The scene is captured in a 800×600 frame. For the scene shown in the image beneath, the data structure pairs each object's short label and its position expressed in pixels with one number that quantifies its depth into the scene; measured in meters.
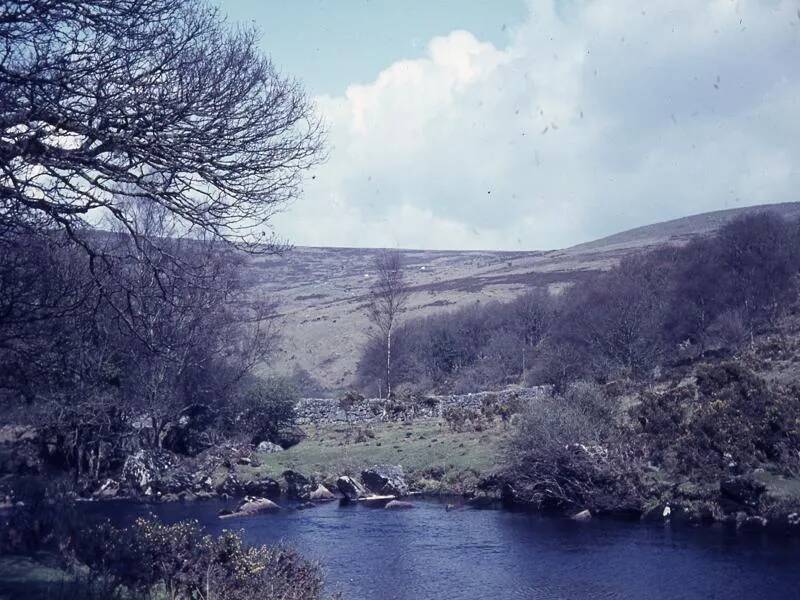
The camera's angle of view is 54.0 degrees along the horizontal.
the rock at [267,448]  34.88
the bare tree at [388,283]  49.84
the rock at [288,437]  36.44
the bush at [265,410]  35.81
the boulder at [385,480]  27.88
